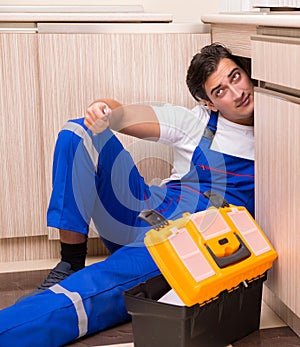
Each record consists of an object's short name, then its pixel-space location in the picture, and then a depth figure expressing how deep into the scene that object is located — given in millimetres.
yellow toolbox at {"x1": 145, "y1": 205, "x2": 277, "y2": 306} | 2295
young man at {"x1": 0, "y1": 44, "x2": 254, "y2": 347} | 2716
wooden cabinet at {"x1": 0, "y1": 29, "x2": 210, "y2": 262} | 2990
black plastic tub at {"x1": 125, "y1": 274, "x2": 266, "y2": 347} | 2341
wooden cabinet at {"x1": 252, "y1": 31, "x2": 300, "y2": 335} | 2352
